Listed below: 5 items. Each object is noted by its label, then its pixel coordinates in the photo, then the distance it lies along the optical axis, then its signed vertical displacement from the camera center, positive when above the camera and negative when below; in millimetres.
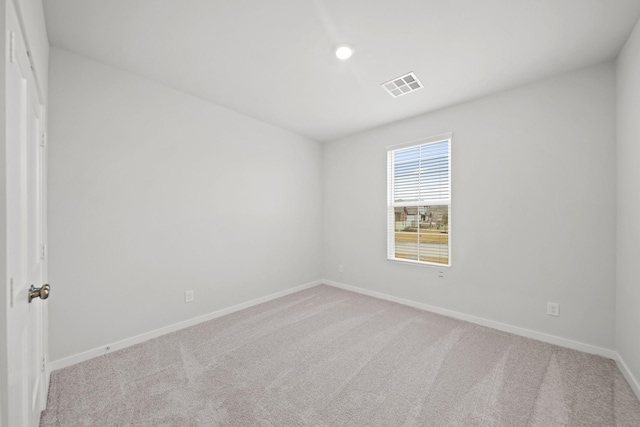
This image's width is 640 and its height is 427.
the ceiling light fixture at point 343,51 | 2107 +1321
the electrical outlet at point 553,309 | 2521 -948
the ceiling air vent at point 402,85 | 2578 +1308
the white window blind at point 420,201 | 3316 +136
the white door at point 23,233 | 925 -97
